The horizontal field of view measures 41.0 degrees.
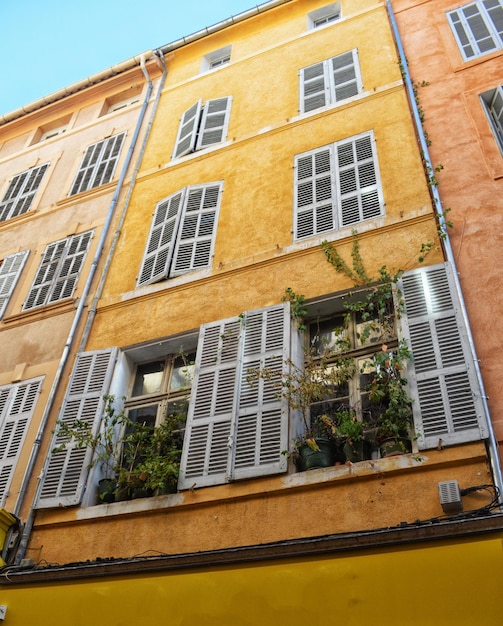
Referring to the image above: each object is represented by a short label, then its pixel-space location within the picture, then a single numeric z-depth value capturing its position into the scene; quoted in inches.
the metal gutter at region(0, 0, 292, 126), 548.4
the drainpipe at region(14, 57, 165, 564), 278.5
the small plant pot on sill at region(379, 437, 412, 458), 231.6
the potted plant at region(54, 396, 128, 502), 281.0
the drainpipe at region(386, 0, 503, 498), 210.1
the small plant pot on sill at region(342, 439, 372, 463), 240.1
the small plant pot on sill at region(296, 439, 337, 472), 241.4
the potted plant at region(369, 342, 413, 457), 235.5
